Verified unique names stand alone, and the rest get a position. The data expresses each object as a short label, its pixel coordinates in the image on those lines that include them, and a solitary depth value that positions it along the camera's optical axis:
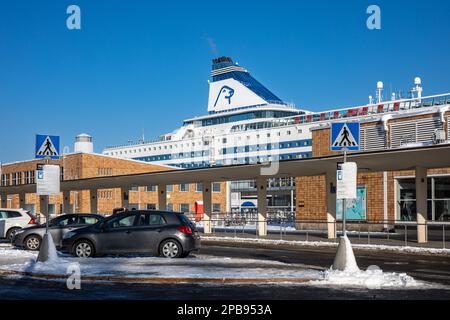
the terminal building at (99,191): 58.62
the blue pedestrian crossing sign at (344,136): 13.99
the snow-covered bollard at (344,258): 13.09
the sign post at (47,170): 15.55
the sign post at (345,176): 13.18
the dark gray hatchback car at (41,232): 21.17
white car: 25.44
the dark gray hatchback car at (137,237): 17.17
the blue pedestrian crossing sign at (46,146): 15.58
